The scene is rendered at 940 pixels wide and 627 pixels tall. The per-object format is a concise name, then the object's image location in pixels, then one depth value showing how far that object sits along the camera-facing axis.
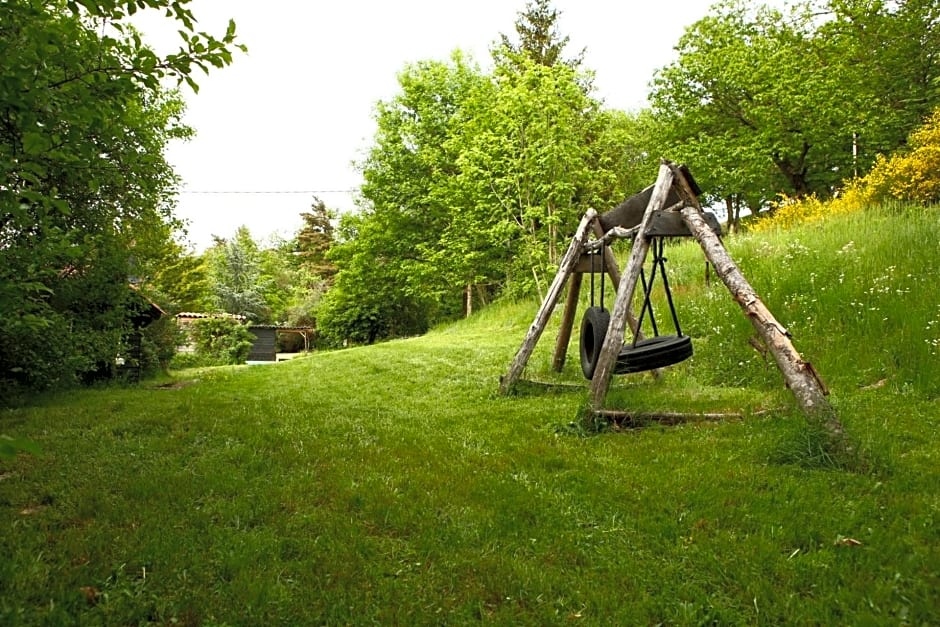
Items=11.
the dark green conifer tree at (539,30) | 28.05
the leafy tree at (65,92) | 2.79
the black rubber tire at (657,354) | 5.41
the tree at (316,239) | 42.28
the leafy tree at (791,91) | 17.14
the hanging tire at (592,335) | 6.15
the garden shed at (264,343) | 31.25
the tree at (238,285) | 35.59
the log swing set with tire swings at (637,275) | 4.05
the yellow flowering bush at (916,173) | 11.04
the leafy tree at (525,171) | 16.56
